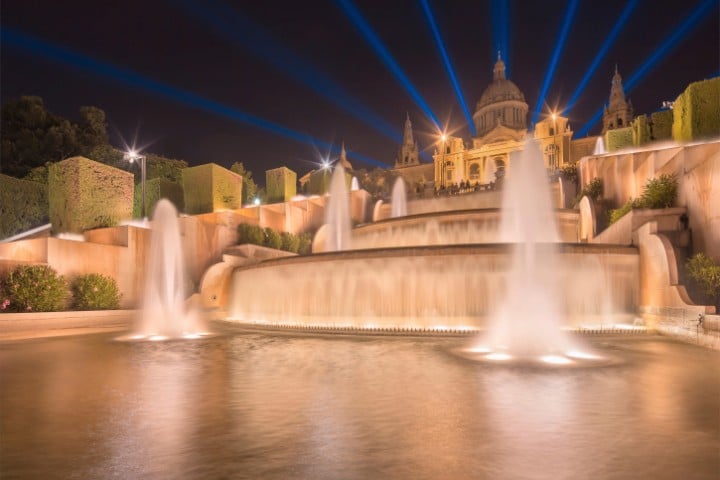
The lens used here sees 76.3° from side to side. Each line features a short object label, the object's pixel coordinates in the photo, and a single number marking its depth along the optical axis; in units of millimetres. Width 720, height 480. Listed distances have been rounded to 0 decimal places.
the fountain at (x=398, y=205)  30641
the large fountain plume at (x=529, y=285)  8930
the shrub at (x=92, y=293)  16344
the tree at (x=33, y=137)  38281
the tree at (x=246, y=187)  43438
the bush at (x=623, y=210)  14999
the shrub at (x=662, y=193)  13742
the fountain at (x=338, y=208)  29328
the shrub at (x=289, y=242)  26109
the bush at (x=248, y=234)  23812
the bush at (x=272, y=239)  25297
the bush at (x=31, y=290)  14180
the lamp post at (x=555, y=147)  77569
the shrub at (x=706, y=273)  10438
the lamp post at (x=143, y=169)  23906
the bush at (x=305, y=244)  27391
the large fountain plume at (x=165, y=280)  15741
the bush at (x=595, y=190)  20094
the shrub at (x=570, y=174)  25094
